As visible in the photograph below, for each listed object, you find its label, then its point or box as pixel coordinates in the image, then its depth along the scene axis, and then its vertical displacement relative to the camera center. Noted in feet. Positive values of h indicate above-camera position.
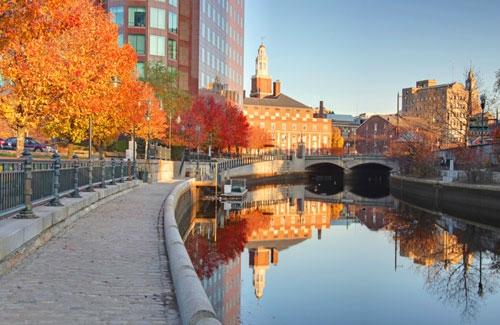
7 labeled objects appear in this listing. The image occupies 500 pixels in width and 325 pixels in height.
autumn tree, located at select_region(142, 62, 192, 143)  185.78 +24.05
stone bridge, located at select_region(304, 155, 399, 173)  315.78 -0.11
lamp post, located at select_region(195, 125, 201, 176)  171.79 +5.42
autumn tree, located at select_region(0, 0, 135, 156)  77.25 +12.22
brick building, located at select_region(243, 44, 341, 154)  441.68 +30.52
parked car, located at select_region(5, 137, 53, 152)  164.67 +3.23
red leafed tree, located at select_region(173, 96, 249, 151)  190.49 +12.45
